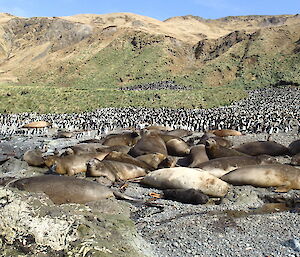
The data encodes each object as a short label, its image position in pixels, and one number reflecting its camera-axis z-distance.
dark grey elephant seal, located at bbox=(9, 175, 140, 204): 5.56
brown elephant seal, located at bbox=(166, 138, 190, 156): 9.73
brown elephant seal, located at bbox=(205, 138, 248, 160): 8.62
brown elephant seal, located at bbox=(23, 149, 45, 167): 8.78
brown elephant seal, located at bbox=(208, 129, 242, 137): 12.93
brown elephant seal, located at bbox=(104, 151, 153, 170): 8.28
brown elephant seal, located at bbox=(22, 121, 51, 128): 17.97
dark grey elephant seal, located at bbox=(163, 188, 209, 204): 6.06
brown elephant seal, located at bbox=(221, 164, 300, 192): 6.78
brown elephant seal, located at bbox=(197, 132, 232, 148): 10.28
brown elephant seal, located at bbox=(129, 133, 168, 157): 9.29
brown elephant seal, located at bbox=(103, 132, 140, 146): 11.15
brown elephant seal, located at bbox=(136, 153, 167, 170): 8.51
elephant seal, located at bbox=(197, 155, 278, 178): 7.46
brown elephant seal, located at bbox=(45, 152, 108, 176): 8.07
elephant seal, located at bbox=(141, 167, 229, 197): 6.47
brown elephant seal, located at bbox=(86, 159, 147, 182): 7.46
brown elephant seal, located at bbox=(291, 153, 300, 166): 8.16
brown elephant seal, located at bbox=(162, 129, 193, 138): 13.09
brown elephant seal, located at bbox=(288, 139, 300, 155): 9.15
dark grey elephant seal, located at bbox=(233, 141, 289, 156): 9.27
